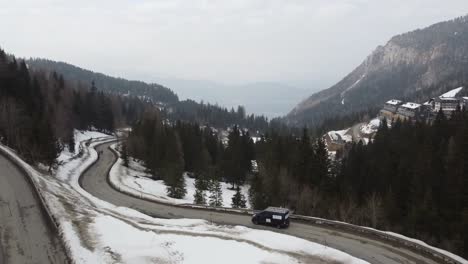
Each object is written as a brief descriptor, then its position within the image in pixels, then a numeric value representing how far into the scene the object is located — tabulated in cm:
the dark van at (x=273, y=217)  2855
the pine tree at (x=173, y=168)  4728
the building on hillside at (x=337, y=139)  15550
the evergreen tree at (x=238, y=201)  4416
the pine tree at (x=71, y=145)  7106
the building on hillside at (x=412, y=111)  18956
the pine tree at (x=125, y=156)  6650
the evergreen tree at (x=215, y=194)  4350
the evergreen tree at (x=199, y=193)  4206
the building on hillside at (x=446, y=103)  18221
